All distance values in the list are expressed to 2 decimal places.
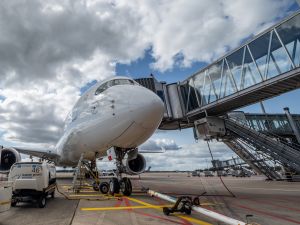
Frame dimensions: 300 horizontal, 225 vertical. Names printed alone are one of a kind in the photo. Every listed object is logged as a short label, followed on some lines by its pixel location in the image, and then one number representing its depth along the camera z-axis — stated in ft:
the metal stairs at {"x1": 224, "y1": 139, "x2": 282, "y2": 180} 68.63
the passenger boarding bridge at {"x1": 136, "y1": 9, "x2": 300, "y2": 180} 39.94
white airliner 25.93
